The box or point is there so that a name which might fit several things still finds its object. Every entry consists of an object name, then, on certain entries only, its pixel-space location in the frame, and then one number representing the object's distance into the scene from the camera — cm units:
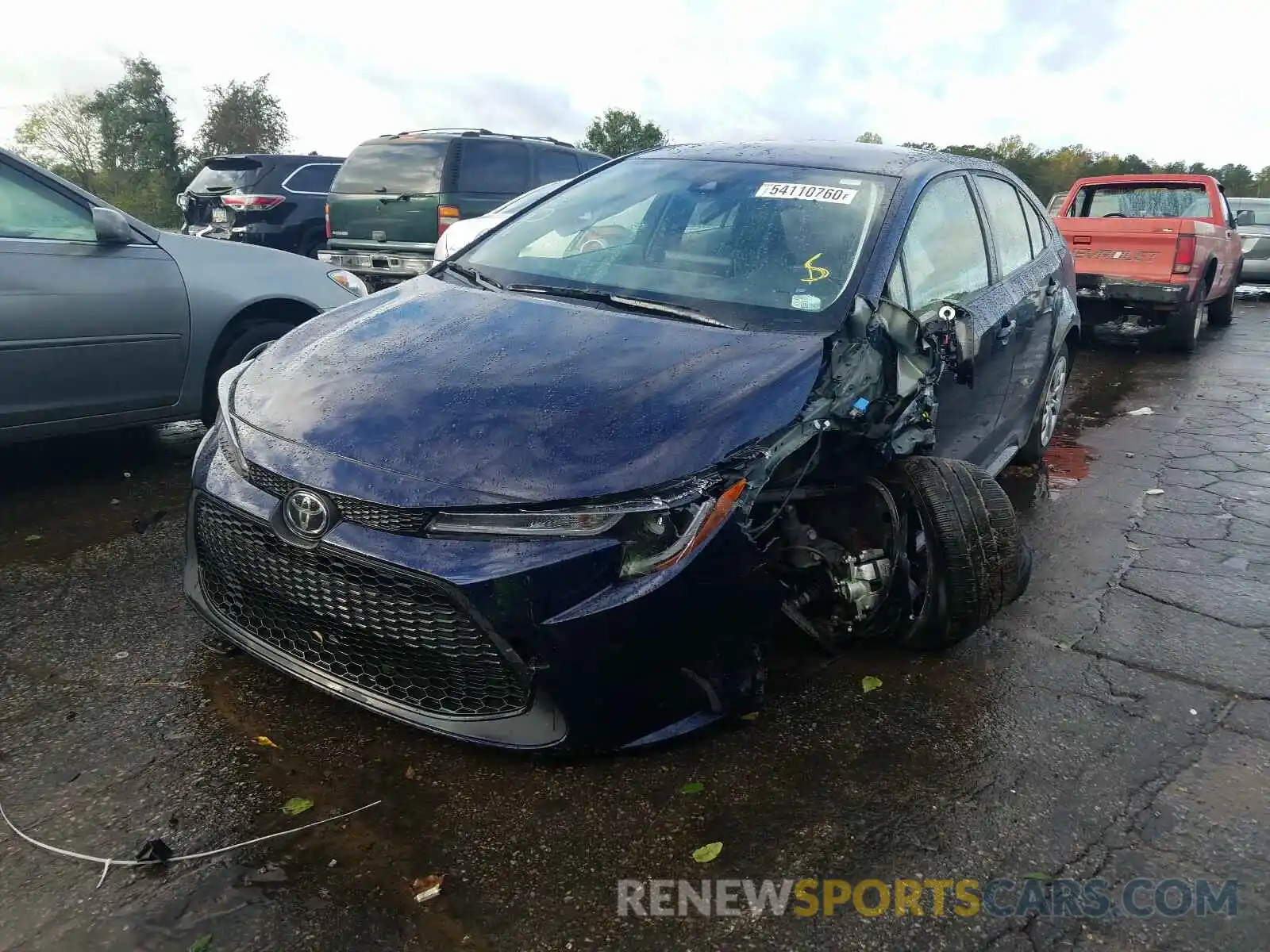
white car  664
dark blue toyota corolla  231
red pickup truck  908
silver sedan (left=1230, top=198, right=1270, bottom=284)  1470
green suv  992
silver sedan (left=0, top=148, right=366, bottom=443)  420
